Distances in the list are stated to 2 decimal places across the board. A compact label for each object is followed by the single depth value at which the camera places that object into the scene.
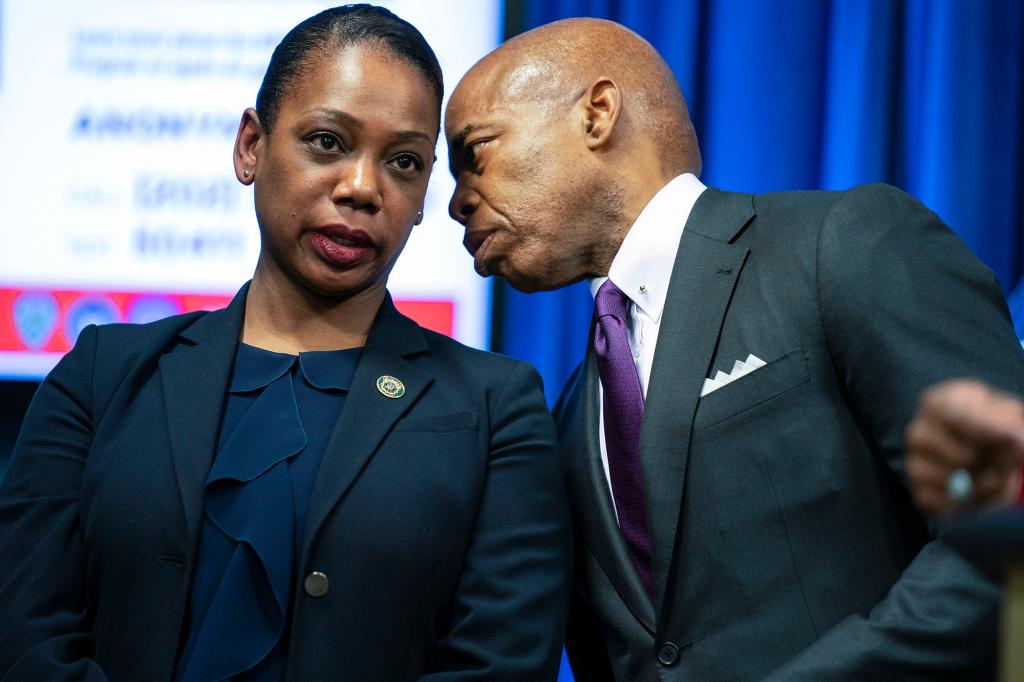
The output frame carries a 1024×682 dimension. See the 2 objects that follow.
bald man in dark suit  3.96
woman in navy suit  3.95
